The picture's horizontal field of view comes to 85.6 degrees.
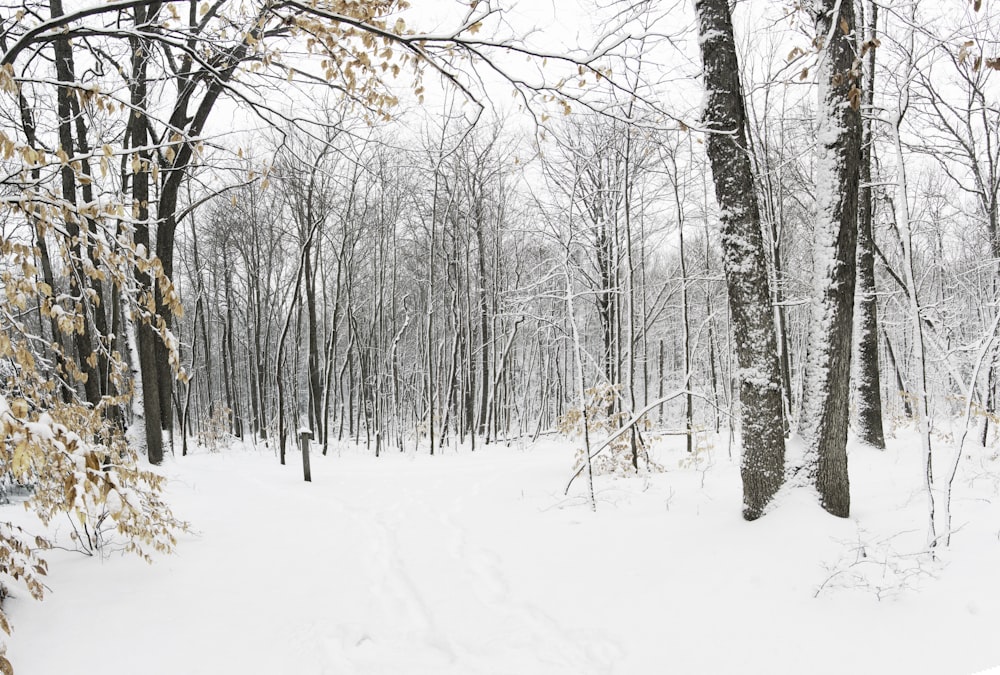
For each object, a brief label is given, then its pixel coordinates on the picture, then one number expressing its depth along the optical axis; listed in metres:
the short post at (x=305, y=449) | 9.68
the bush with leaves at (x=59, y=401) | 2.20
